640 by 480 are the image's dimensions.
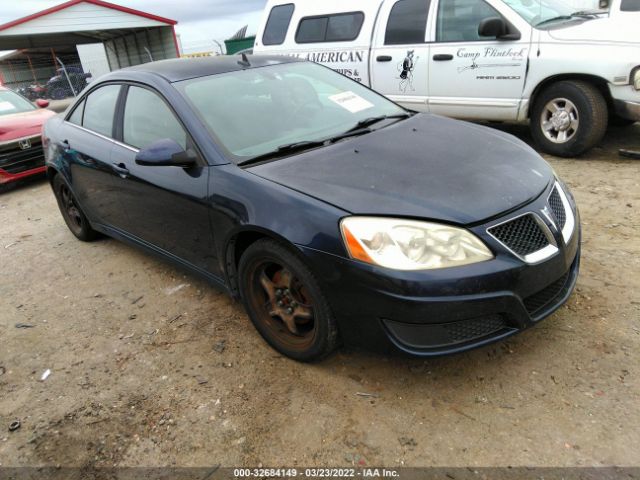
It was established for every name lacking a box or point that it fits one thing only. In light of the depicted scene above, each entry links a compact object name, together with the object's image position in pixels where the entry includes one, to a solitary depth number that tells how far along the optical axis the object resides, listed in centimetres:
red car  700
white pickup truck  499
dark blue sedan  212
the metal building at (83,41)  1783
